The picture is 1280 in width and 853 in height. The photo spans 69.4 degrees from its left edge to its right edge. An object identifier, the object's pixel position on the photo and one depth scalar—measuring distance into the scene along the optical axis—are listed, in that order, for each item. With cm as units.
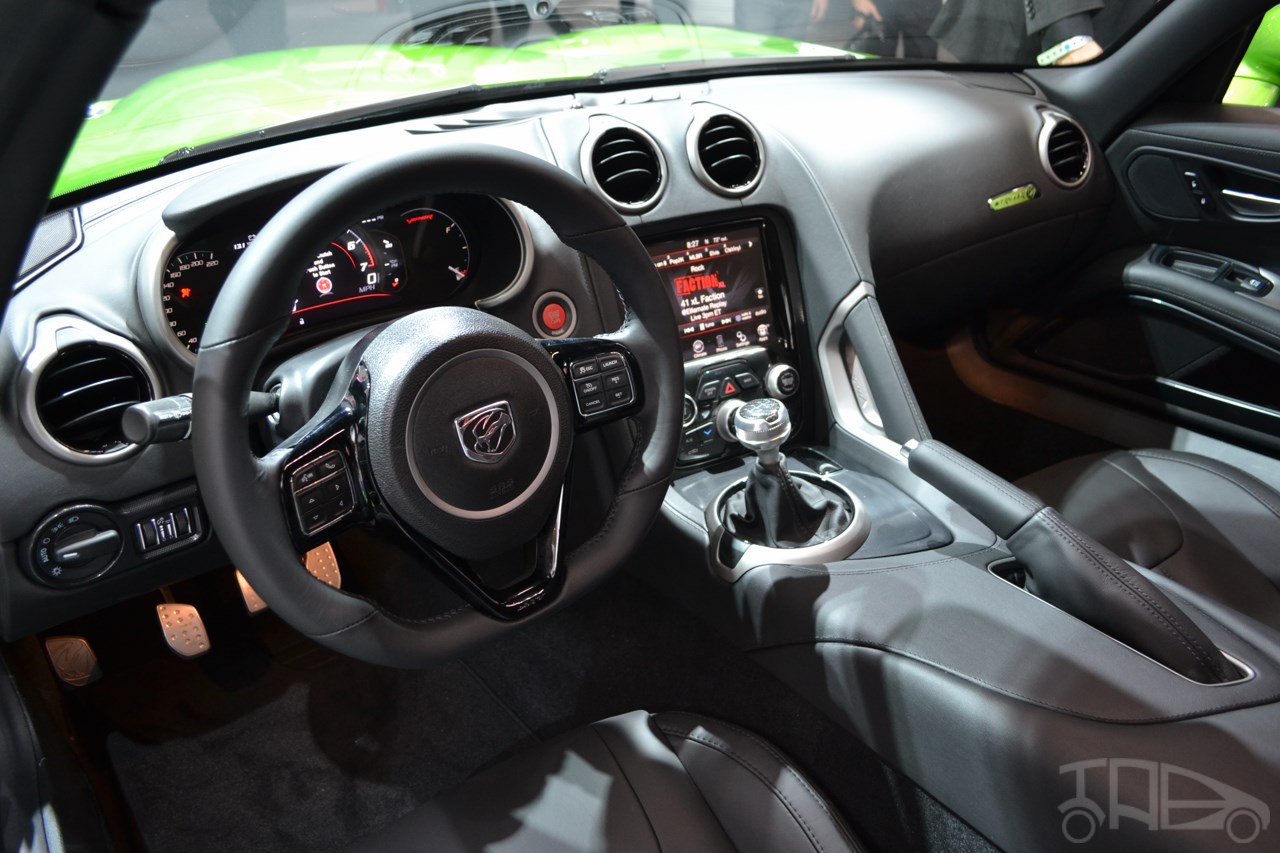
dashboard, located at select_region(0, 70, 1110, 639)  104
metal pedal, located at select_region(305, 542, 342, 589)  141
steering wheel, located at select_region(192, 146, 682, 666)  79
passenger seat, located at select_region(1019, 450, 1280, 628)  129
